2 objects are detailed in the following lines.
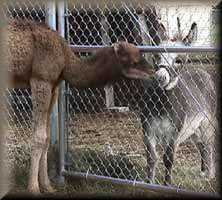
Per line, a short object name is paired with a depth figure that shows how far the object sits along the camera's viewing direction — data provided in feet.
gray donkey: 15.90
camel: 13.96
